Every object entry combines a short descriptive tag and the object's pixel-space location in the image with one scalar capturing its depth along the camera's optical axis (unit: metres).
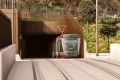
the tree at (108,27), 60.06
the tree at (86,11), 66.62
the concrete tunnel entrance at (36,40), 58.66
